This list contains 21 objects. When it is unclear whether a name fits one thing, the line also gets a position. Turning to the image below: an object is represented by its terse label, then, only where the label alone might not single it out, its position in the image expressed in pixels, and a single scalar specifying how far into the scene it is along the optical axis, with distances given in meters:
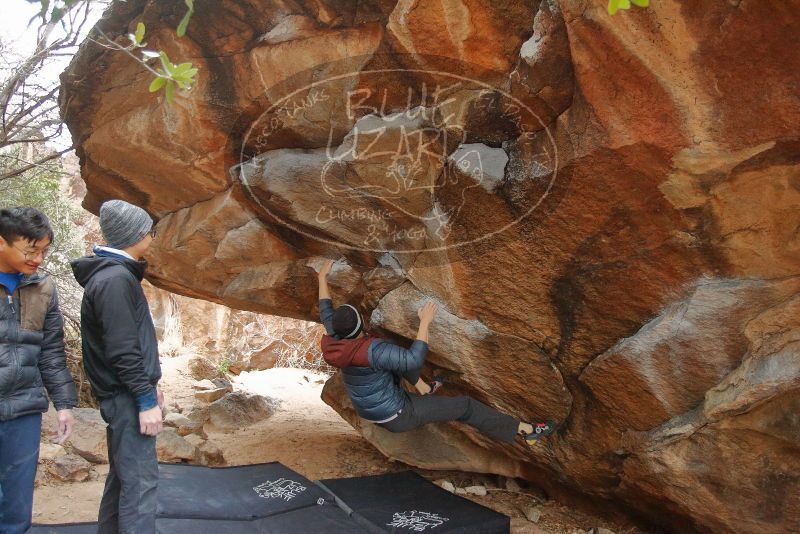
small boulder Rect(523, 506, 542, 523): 3.96
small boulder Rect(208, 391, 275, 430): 6.06
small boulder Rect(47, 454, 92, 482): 4.20
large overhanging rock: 2.48
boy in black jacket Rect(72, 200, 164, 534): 2.26
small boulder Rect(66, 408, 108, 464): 4.50
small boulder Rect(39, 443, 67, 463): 4.38
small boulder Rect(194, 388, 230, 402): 7.07
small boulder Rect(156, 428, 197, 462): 4.56
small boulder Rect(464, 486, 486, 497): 4.46
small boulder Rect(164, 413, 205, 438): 5.64
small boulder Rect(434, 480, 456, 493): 4.49
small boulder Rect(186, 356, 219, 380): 8.84
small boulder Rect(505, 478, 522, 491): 4.50
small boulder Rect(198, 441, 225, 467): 4.82
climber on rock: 3.59
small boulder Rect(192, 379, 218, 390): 8.00
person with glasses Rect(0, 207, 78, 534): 2.45
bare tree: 5.19
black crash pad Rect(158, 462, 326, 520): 3.62
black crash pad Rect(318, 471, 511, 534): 3.60
